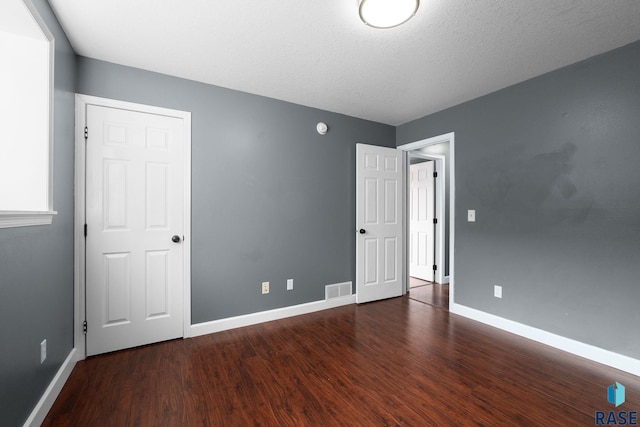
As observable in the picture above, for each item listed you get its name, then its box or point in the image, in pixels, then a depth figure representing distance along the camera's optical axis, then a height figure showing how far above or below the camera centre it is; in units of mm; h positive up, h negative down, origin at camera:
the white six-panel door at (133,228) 2297 -146
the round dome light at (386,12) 1598 +1227
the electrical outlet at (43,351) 1591 -828
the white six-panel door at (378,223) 3652 -134
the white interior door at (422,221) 4746 -129
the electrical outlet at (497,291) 2889 -824
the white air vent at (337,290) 3475 -1005
